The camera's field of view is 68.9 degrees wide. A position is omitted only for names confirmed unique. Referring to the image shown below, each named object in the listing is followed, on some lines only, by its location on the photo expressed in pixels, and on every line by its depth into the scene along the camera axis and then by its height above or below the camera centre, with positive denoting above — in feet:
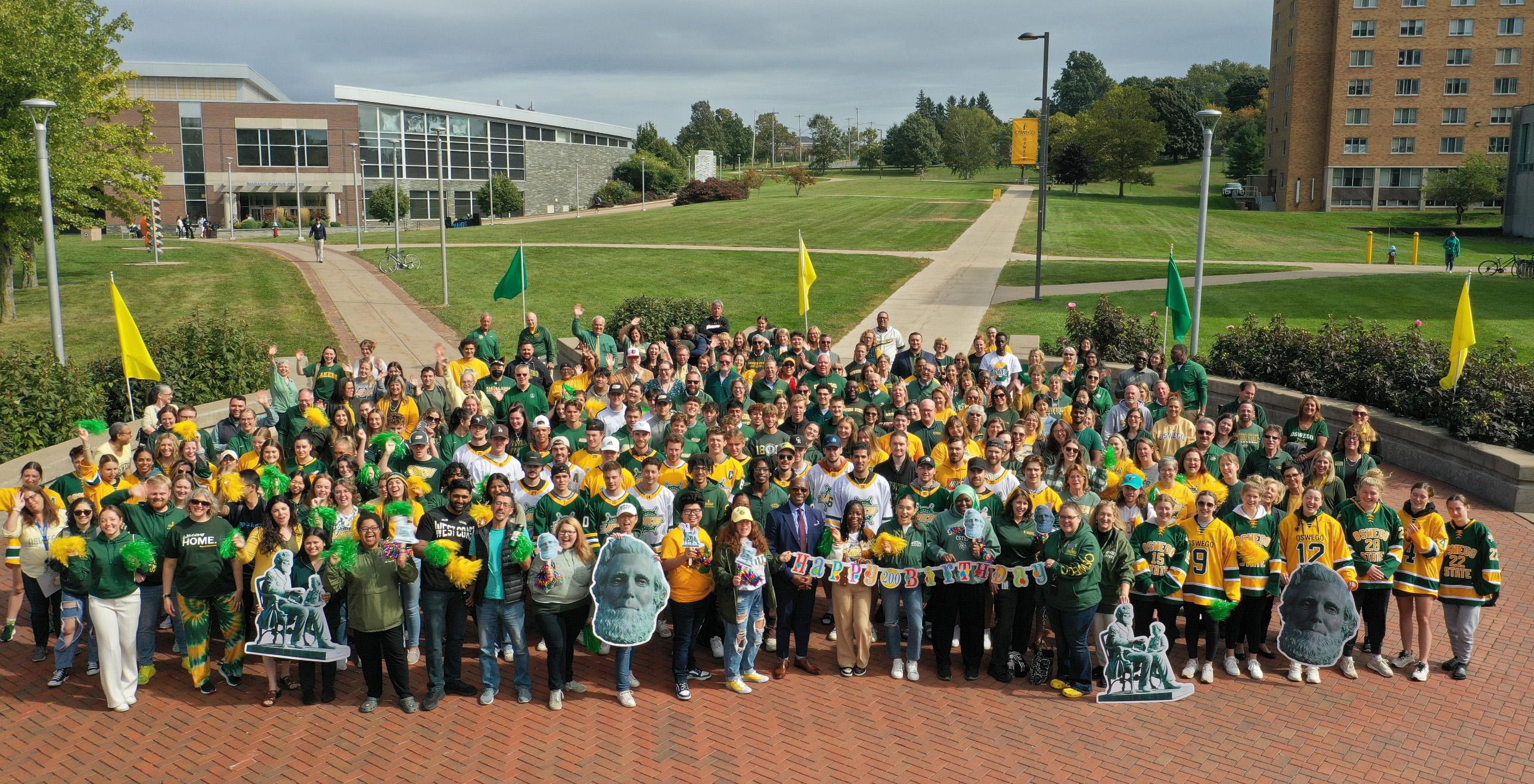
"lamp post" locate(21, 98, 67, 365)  53.11 +0.24
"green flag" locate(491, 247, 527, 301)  71.31 -3.24
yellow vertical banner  136.67 +11.30
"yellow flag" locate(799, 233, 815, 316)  66.23 -2.82
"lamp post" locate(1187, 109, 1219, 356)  59.88 +2.00
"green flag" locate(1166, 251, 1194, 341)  60.29 -4.06
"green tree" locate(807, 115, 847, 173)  440.86 +34.91
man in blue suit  30.42 -8.59
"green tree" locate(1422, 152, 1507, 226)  208.54 +8.85
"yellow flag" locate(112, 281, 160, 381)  47.01 -4.99
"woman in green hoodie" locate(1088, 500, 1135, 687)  28.66 -8.30
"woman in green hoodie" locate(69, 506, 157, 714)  28.17 -9.34
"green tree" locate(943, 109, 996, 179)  386.52 +30.48
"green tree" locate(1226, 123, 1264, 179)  314.96 +21.08
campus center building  246.88 +19.07
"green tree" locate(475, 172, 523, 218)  258.16 +8.12
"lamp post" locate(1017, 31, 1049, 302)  100.01 +6.32
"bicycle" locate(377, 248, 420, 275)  129.70 -3.73
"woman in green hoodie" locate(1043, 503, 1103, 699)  28.19 -9.11
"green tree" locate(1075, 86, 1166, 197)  275.80 +21.62
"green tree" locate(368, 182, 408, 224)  240.12 +5.84
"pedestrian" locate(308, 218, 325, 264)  143.02 -0.86
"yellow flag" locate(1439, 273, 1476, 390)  45.32 -4.49
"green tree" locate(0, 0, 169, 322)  80.84 +9.18
